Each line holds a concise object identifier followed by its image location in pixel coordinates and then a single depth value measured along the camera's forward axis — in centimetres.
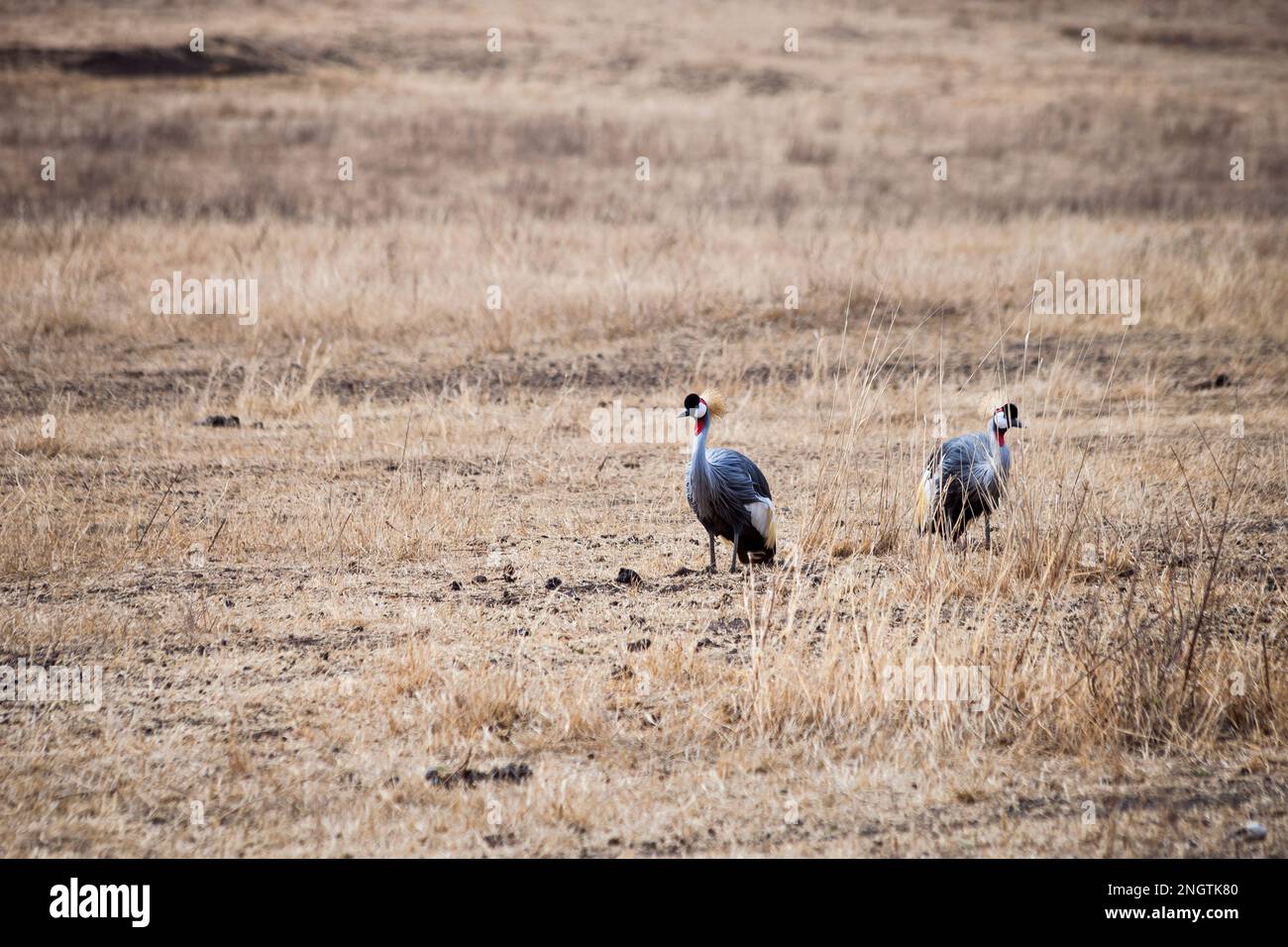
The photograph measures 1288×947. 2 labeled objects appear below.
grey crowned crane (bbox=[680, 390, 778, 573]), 1359
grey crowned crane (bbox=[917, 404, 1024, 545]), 1389
